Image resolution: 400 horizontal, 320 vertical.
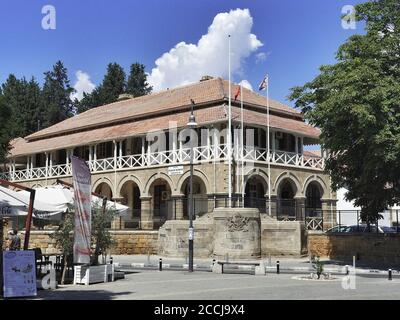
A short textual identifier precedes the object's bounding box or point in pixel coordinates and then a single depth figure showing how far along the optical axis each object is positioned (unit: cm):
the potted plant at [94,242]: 1641
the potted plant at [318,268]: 1745
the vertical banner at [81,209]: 1552
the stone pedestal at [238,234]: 2605
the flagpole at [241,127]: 3110
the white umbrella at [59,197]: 1725
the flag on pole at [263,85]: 3070
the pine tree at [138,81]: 6719
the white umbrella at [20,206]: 1412
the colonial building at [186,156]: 3170
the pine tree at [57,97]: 6488
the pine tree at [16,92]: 6309
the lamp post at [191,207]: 2042
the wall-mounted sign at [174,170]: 2991
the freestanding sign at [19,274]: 1269
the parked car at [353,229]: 2810
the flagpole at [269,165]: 3232
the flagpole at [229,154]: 3000
